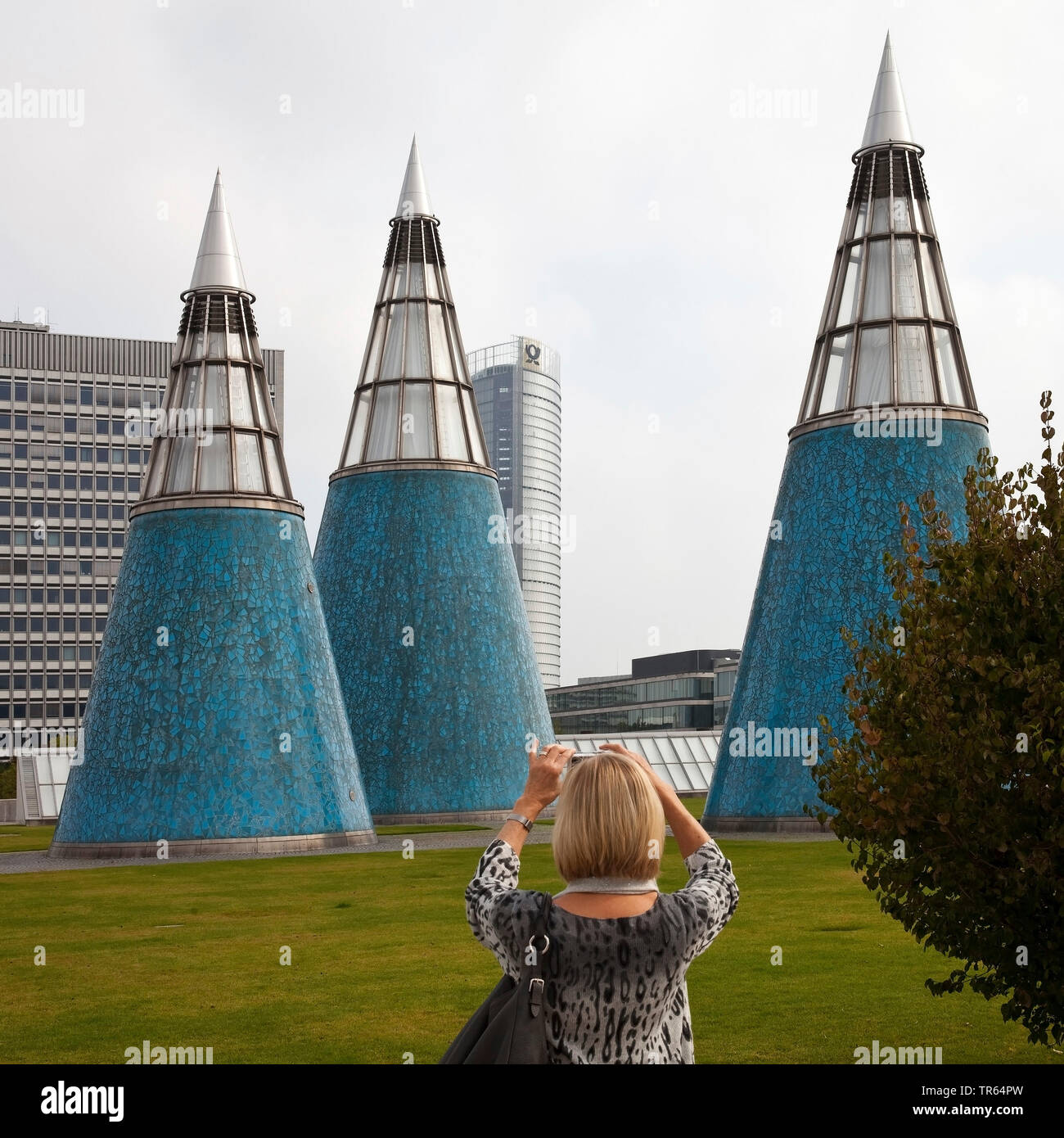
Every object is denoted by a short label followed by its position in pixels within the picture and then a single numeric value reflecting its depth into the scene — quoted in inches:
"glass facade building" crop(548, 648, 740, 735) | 2920.8
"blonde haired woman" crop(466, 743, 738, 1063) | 157.1
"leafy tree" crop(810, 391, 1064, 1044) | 300.8
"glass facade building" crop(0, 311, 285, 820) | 4013.3
